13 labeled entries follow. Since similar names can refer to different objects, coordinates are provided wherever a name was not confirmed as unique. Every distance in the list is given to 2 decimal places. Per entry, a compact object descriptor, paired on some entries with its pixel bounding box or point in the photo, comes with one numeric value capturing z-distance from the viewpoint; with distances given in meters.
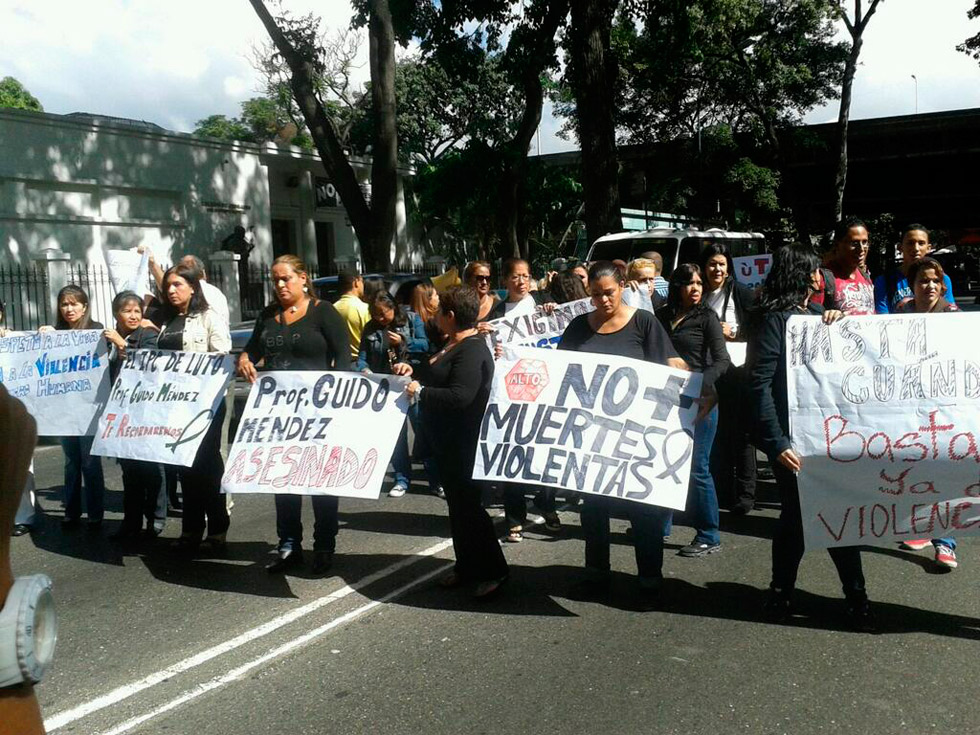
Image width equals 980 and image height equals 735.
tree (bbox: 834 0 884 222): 28.91
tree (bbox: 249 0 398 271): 19.44
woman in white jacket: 6.59
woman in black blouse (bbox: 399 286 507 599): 5.44
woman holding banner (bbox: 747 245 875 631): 4.86
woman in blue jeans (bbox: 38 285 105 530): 7.32
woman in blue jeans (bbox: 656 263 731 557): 6.04
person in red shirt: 6.66
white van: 17.06
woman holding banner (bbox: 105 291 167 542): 6.95
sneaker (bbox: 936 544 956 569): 5.70
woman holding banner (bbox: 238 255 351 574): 5.98
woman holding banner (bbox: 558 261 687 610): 5.29
